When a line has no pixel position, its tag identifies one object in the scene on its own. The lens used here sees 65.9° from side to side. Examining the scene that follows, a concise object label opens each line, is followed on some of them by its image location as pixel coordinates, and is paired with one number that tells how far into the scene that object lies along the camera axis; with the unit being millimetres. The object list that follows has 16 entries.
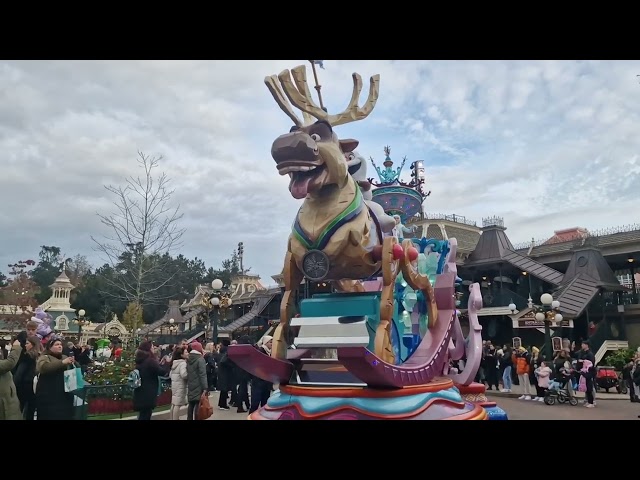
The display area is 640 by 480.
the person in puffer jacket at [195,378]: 6746
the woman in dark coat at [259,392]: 8867
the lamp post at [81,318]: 23023
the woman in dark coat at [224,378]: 10253
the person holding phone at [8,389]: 5301
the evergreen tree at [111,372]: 9875
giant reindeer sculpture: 5707
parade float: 5426
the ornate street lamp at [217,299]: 11789
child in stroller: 11359
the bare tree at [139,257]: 11312
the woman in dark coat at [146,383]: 6065
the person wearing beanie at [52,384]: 5188
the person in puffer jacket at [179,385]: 7059
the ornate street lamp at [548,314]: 12523
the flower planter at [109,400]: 8875
